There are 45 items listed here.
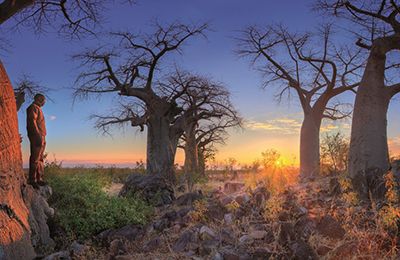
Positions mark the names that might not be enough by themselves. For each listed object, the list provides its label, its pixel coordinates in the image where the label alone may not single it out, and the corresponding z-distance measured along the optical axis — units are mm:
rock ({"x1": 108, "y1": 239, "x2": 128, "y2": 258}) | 6078
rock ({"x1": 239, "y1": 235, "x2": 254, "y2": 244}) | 5511
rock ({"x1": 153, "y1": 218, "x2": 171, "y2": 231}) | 7186
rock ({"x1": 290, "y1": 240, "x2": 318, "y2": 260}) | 4895
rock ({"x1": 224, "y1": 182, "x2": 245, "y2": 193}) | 11462
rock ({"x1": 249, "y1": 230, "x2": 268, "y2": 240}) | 5590
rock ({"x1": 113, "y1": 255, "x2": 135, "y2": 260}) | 5511
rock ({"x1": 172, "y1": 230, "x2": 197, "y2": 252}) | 5715
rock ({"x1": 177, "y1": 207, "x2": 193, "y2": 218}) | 7698
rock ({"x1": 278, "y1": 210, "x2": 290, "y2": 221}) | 6344
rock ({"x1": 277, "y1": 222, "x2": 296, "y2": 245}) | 5336
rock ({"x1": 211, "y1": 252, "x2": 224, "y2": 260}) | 4997
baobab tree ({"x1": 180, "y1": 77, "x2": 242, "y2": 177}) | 15289
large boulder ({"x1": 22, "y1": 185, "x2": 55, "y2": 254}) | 6594
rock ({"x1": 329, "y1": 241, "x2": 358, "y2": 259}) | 4980
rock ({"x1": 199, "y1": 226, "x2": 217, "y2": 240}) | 5768
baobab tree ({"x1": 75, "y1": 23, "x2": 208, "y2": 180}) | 14336
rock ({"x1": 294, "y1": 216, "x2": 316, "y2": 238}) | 5555
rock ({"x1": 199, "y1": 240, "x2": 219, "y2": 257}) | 5352
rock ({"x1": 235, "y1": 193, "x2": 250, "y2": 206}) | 7486
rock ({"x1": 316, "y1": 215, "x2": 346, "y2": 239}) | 5633
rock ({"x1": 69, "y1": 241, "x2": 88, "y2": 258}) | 6076
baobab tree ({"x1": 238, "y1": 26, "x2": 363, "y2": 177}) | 14328
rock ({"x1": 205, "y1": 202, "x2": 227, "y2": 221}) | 7041
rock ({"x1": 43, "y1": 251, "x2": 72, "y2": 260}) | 5934
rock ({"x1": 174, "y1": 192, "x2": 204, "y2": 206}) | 9227
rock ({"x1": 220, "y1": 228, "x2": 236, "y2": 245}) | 5691
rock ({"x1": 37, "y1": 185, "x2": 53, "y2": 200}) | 7656
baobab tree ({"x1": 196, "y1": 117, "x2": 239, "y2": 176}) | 20289
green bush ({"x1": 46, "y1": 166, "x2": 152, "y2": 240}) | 7352
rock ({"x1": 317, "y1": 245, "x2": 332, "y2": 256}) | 5164
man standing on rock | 7340
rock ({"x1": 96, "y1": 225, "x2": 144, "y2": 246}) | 6840
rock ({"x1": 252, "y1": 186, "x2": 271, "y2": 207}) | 7266
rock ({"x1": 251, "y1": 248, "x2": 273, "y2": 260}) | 5041
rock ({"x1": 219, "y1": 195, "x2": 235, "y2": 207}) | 7586
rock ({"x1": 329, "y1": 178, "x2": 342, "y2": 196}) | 8523
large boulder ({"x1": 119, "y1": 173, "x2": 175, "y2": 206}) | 10156
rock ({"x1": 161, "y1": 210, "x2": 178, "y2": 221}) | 7625
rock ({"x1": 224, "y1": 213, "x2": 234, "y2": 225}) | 6535
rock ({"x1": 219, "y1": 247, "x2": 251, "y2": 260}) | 5023
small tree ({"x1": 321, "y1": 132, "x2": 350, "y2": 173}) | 14630
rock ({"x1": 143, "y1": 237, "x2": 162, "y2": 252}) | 5995
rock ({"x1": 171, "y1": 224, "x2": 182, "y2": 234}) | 6771
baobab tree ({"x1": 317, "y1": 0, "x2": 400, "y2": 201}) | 8391
